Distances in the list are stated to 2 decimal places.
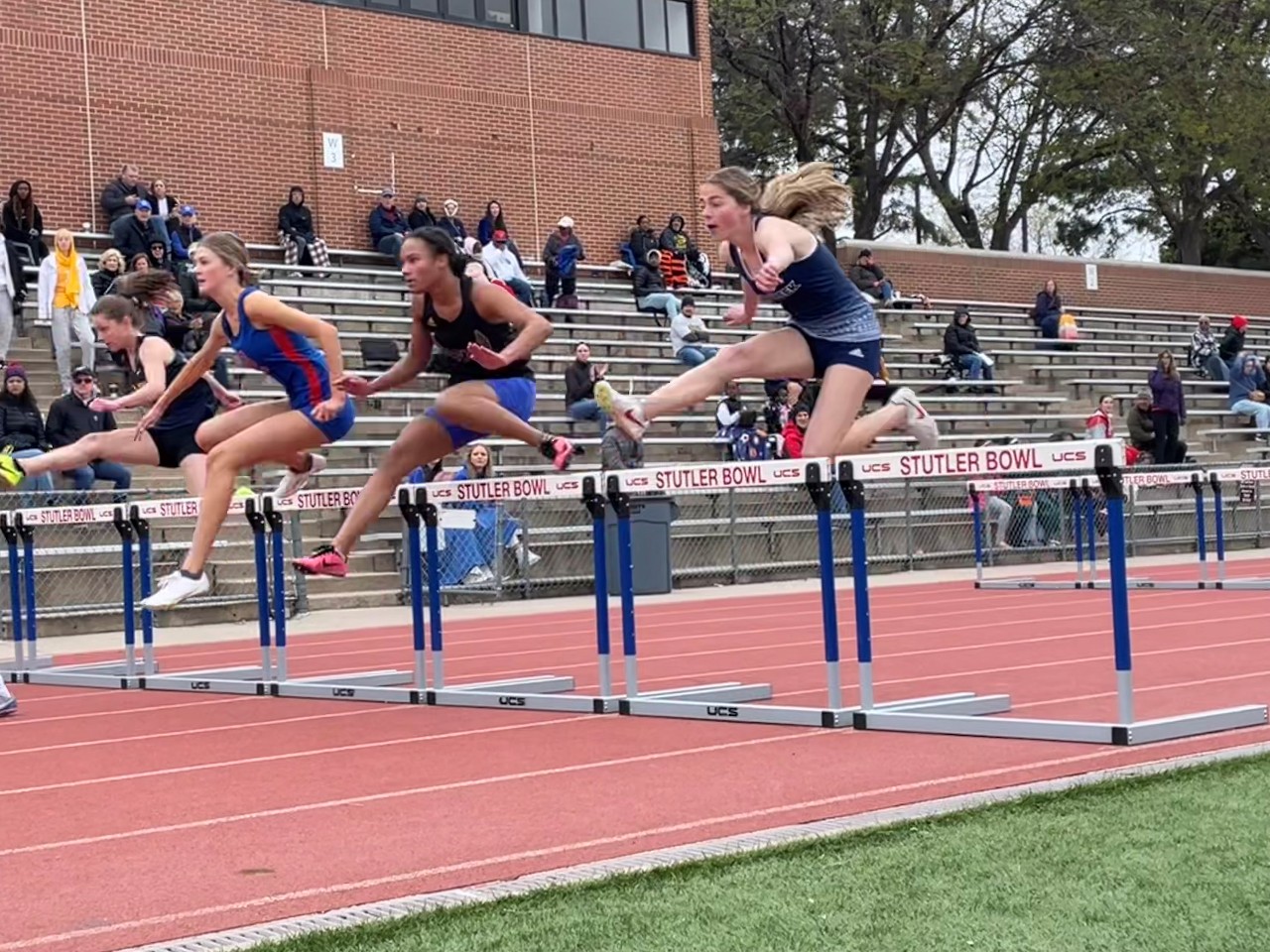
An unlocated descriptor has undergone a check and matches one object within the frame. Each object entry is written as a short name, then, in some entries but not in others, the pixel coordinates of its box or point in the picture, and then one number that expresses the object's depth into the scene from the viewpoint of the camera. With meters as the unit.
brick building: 22.95
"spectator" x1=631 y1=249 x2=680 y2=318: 24.66
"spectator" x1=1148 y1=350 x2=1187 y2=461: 22.70
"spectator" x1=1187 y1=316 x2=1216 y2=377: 30.62
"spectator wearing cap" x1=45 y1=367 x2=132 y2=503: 15.38
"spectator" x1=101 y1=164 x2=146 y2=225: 20.58
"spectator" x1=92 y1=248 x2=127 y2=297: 17.31
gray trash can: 18.08
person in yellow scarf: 17.19
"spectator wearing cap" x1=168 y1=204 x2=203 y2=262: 19.70
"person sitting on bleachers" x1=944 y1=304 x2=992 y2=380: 25.89
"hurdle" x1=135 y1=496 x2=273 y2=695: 9.51
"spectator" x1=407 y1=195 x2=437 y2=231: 24.06
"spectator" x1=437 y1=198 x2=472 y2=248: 23.16
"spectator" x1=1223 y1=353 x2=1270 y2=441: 27.34
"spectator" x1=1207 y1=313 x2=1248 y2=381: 29.94
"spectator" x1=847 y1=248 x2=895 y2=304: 27.92
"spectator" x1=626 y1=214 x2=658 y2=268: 26.53
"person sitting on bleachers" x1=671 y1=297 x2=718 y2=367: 21.39
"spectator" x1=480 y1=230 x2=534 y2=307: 22.09
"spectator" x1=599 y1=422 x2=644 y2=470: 16.12
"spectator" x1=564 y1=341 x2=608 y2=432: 19.50
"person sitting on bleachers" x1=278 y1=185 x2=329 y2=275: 23.33
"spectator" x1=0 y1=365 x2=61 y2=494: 15.18
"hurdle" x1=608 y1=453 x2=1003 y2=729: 7.41
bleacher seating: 17.67
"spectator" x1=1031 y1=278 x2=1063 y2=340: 30.59
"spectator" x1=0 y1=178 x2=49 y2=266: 19.16
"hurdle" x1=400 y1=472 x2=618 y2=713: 8.35
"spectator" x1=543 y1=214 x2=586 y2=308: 23.66
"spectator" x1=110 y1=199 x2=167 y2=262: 18.86
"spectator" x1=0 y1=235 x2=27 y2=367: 17.11
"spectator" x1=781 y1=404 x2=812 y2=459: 16.12
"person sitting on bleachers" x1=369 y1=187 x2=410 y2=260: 24.31
